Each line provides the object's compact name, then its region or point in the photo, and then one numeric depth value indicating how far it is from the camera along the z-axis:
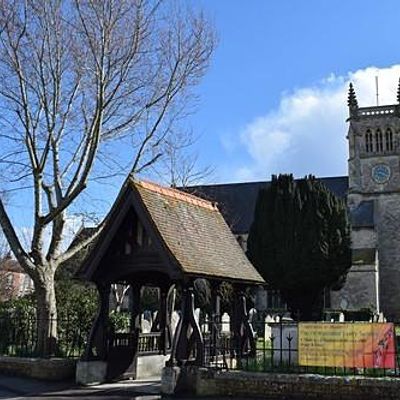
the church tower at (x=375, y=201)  45.44
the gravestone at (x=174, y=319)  17.61
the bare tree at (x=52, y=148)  14.69
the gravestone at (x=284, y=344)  11.75
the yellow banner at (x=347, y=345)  10.68
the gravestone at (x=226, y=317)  26.37
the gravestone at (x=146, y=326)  18.01
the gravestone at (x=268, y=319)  25.78
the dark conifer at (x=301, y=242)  35.44
